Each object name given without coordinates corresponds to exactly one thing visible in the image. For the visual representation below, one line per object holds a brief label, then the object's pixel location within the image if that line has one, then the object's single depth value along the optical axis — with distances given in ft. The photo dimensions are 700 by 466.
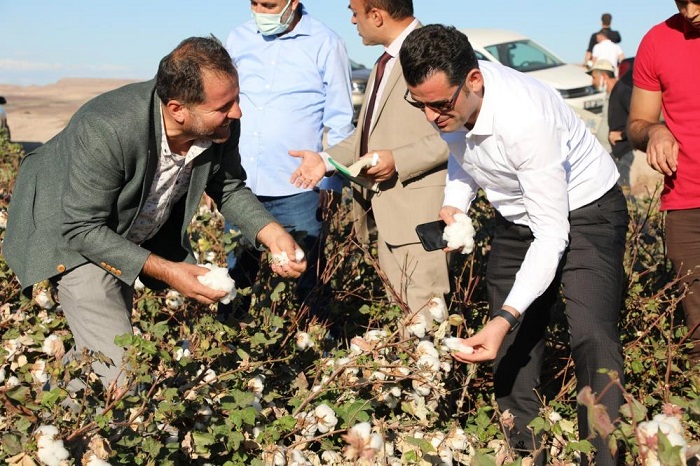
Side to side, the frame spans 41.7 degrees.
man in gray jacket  9.93
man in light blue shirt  14.80
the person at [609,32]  49.88
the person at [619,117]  25.93
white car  48.44
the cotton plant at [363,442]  7.65
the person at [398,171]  12.66
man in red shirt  11.70
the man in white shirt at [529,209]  9.38
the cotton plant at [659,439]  6.14
